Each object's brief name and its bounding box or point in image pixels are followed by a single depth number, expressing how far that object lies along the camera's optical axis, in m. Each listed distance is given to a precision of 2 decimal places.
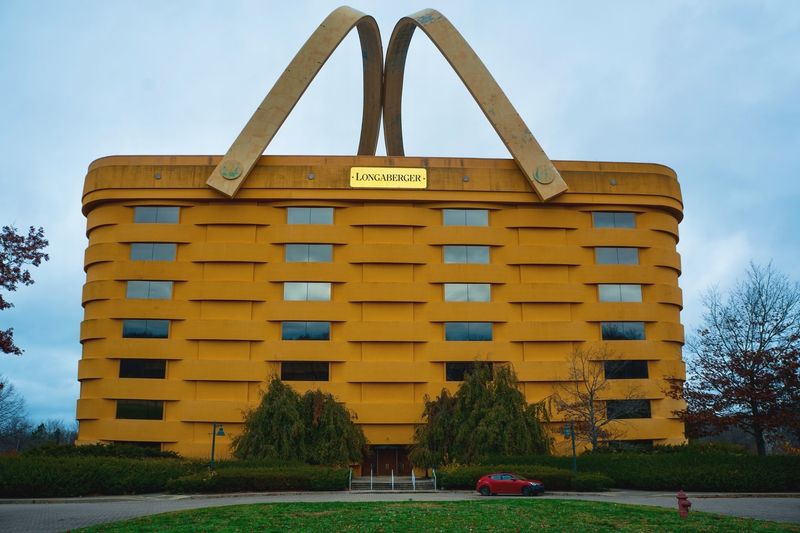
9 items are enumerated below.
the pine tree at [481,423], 35.53
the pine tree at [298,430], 35.78
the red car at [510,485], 29.03
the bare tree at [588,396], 39.97
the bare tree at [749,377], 33.28
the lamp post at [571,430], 33.16
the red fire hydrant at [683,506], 18.91
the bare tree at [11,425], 76.20
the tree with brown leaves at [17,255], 21.78
